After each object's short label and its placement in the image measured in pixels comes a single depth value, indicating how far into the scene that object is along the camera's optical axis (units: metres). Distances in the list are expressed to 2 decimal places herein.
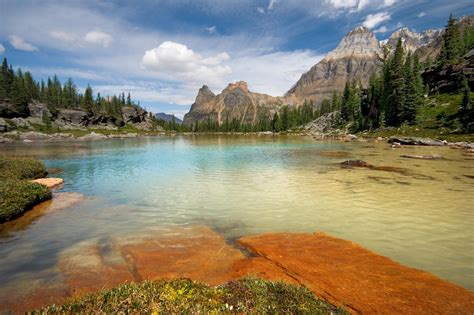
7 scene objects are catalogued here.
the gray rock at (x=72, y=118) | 183.12
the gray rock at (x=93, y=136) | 137.12
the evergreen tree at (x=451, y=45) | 123.06
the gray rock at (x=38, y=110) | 169.62
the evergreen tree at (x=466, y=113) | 76.48
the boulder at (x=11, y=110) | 145.15
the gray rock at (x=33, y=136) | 120.69
